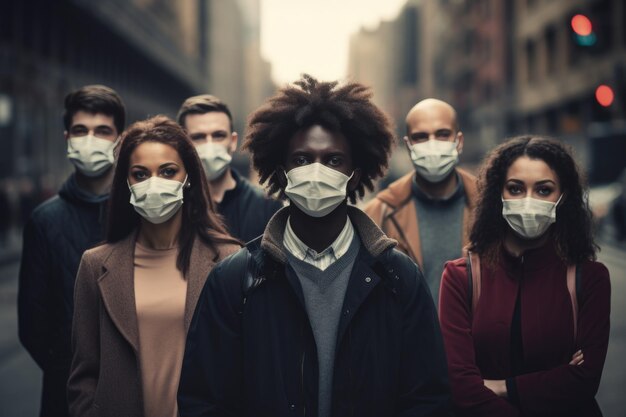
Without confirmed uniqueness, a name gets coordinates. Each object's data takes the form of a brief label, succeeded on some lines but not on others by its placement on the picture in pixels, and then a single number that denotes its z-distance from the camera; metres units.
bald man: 5.50
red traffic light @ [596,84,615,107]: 13.06
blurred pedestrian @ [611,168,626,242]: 22.28
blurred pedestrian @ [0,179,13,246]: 24.36
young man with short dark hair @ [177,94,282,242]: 5.89
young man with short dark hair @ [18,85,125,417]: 4.91
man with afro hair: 3.10
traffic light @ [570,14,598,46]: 11.88
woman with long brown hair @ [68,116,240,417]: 4.00
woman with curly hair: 3.84
